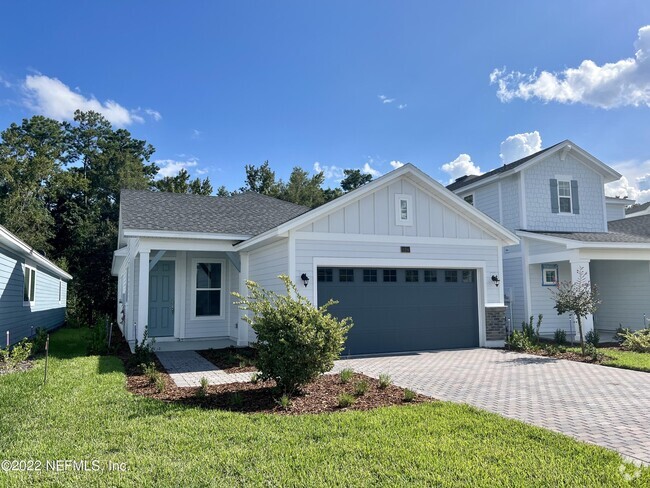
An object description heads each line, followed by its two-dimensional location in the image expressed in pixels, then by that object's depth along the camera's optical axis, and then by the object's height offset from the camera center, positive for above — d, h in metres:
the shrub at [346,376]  7.98 -1.49
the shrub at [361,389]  7.01 -1.49
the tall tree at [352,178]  46.81 +11.38
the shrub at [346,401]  6.40 -1.52
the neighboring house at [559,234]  15.59 +1.87
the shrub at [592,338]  13.39 -1.45
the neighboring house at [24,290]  12.38 +0.14
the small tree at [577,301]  11.77 -0.33
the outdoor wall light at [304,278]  10.96 +0.30
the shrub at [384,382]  7.52 -1.50
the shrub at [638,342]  12.32 -1.47
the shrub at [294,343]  6.72 -0.76
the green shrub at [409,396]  6.70 -1.54
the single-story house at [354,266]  11.52 +0.67
